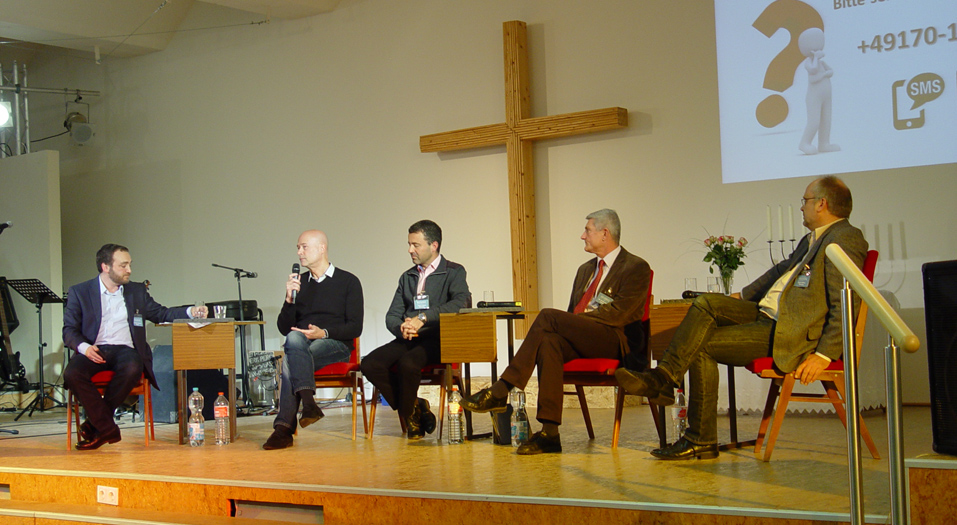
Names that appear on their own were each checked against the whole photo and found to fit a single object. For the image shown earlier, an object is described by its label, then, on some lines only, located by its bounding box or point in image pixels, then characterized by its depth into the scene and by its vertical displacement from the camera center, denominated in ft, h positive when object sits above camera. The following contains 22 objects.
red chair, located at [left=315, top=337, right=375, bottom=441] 14.87 -1.42
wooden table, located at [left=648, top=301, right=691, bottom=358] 12.95 -0.63
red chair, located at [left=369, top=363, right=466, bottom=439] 14.65 -1.51
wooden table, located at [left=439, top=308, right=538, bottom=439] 13.42 -0.73
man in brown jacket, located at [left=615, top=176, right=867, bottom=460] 10.93 -0.65
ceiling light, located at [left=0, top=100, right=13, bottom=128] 27.37 +6.12
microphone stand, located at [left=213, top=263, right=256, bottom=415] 22.20 -1.45
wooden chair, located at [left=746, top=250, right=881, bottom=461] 10.94 -1.39
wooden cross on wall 20.36 +3.36
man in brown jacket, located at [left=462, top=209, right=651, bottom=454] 12.19 -0.79
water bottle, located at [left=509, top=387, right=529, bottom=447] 13.05 -2.06
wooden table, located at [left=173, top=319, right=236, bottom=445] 15.28 -0.88
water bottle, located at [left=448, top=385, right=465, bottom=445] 13.70 -2.08
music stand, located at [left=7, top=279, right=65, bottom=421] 23.66 +0.30
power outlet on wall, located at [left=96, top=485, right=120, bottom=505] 12.09 -2.75
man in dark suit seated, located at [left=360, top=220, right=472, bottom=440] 14.29 -0.55
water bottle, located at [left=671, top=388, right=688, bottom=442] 12.37 -1.92
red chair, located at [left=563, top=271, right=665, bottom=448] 12.42 -1.32
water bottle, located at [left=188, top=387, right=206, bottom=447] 15.07 -2.30
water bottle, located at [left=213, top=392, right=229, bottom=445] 15.21 -2.19
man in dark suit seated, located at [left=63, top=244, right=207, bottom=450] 15.10 -0.62
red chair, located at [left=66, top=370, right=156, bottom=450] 15.46 -1.68
